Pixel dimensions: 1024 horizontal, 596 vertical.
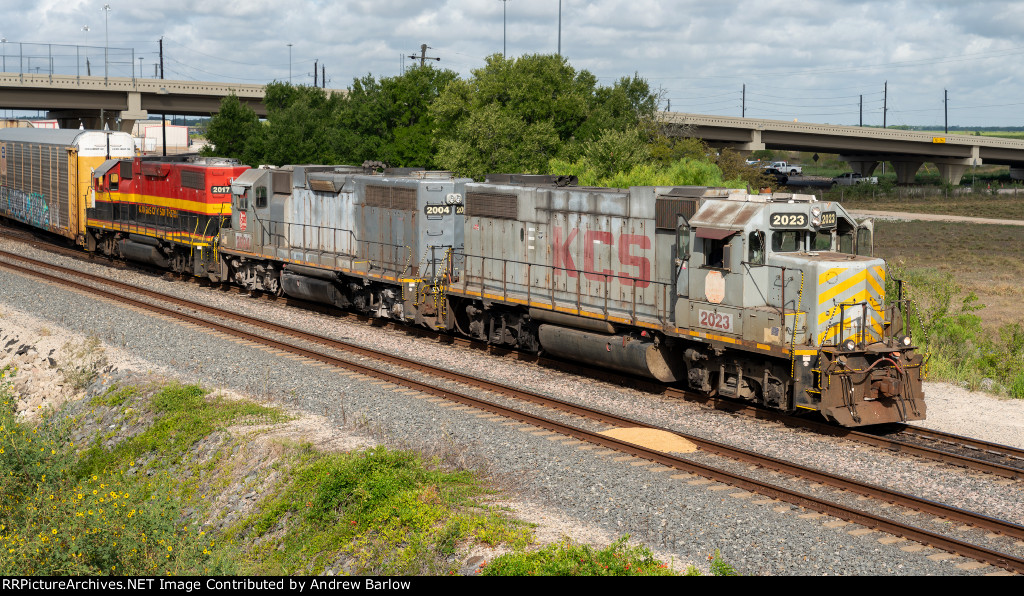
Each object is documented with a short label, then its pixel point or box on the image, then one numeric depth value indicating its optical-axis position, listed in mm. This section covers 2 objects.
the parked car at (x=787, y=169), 118500
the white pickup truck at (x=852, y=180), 102188
